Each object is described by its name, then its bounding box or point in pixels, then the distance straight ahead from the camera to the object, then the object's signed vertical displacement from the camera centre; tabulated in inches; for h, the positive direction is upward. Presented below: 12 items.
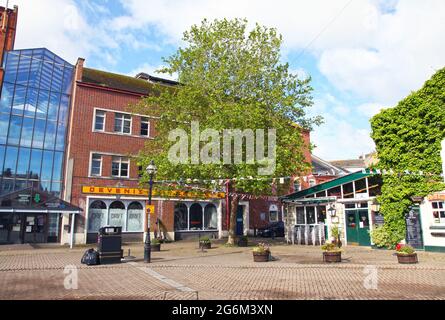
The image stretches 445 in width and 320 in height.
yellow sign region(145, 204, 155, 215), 666.2 +33.1
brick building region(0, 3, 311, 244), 984.3 +214.0
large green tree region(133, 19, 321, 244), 819.4 +318.7
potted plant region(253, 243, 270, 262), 590.5 -44.5
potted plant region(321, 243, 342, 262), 561.0 -39.7
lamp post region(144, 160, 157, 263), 589.2 -42.0
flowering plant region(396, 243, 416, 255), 534.0 -32.8
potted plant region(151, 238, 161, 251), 800.3 -42.0
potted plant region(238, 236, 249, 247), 884.0 -34.2
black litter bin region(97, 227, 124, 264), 571.5 -30.3
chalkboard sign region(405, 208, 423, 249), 706.9 -1.7
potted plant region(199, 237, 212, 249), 812.4 -36.7
